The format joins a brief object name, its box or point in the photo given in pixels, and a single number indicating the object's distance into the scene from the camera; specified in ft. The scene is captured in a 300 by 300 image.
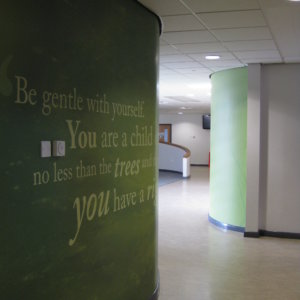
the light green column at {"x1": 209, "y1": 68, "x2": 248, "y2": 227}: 24.18
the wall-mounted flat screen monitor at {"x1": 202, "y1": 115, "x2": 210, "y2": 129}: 68.18
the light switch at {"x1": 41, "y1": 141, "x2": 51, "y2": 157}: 8.63
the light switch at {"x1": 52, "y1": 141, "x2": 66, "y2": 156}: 8.97
